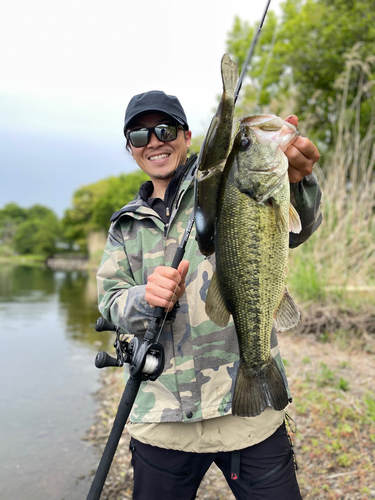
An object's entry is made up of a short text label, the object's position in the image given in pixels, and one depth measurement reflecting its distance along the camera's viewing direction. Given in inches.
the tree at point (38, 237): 3029.0
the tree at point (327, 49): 636.7
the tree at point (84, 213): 1996.8
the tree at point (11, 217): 3951.8
